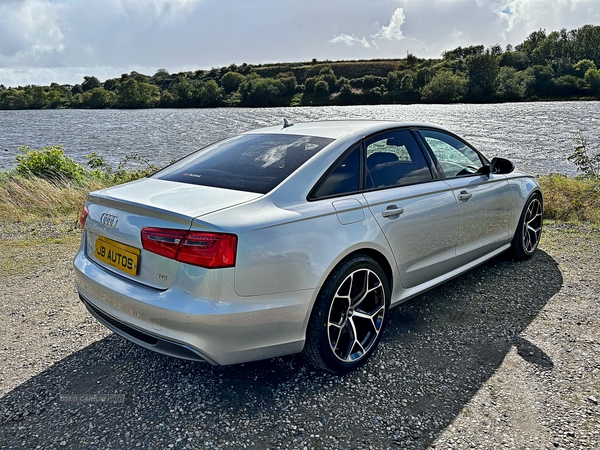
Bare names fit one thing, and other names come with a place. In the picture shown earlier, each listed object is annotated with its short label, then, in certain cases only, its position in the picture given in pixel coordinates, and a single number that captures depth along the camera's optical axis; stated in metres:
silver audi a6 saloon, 2.16
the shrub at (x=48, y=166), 10.70
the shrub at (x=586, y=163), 9.27
